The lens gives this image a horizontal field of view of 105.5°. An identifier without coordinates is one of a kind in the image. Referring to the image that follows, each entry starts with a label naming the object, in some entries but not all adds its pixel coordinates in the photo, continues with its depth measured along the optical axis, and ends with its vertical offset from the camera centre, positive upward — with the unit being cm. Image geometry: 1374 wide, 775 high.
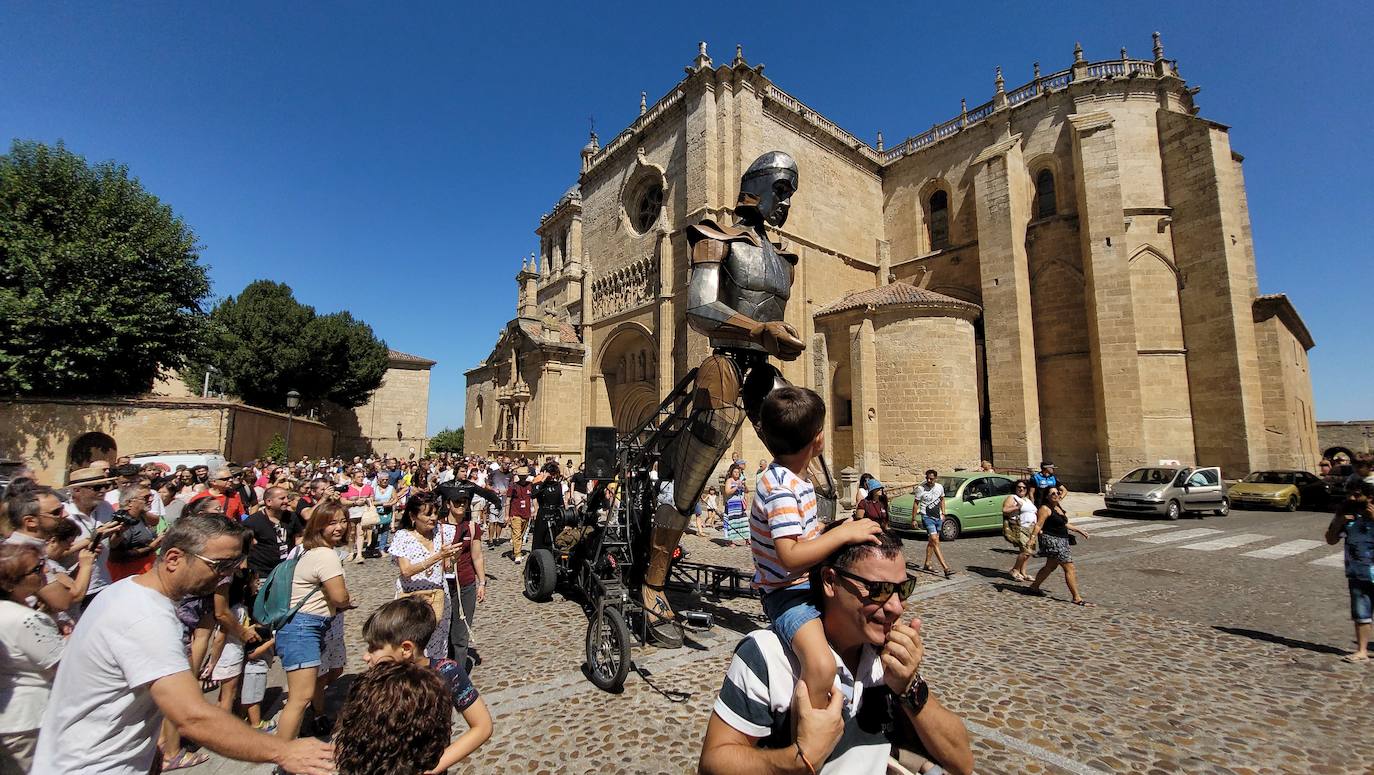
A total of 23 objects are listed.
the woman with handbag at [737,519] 1067 -142
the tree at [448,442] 6175 +81
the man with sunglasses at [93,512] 373 -56
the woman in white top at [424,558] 354 -75
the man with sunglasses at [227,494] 646 -60
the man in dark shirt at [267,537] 404 -71
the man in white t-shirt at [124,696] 156 -77
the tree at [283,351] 2570 +497
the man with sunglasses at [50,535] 261 -51
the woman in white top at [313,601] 301 -91
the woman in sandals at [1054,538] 588 -100
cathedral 1605 +529
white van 1153 -25
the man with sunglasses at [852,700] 122 -62
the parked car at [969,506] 1054 -115
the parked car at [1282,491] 1406 -109
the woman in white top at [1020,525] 686 -102
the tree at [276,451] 1927 -11
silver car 1305 -107
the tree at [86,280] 1338 +458
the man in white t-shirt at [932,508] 732 -85
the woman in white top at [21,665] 194 -82
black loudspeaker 661 -7
